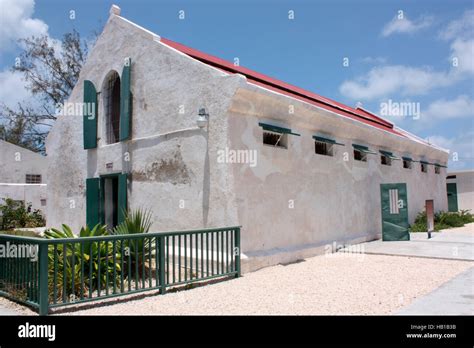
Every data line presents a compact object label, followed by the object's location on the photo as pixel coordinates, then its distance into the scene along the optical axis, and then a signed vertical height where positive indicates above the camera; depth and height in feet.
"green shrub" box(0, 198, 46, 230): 63.05 -1.80
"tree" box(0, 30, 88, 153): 89.76 +27.49
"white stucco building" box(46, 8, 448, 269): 27.55 +3.65
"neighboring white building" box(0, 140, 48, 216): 72.33 +5.91
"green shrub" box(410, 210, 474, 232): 51.83 -3.65
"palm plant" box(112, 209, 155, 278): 23.76 -1.83
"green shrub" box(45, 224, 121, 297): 18.24 -2.95
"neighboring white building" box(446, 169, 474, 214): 84.53 +1.14
